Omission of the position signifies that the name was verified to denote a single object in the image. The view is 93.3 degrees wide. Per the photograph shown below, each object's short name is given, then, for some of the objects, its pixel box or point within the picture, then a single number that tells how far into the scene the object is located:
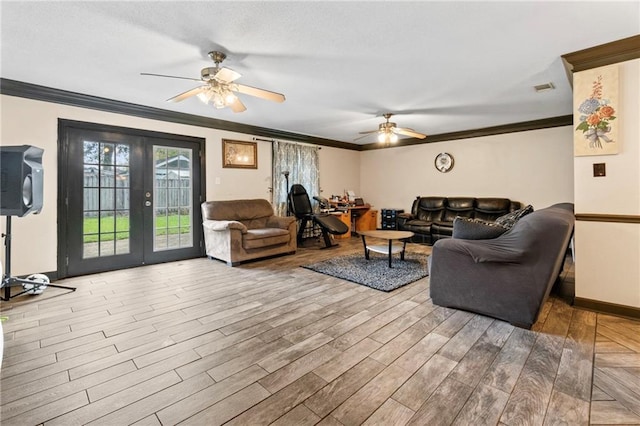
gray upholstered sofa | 2.32
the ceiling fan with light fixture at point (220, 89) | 2.56
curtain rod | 5.74
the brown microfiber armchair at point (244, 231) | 4.37
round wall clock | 6.45
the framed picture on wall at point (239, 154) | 5.28
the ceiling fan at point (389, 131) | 4.71
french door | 3.82
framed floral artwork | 2.57
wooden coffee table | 4.11
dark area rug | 3.54
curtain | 6.09
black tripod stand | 3.04
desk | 7.47
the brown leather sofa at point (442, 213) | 5.66
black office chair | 5.64
